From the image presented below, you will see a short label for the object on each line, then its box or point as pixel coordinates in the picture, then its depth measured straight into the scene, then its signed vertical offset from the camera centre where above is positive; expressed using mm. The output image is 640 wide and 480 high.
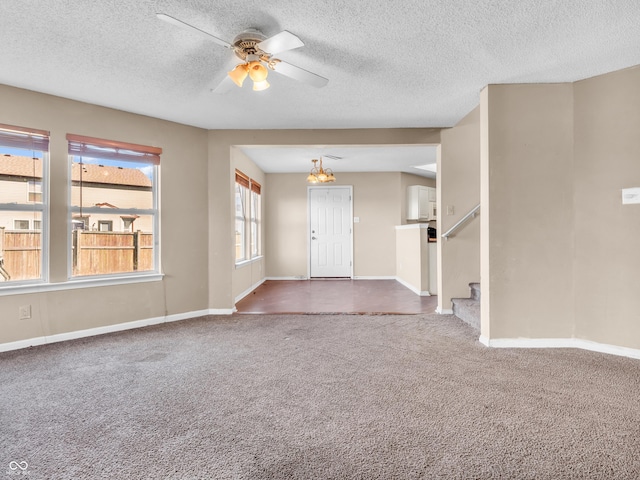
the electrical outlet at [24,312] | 3055 -622
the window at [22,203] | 3025 +368
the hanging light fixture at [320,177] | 6162 +1159
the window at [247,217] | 5496 +422
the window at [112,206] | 3434 +389
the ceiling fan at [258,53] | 1979 +1154
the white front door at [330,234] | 7418 +130
